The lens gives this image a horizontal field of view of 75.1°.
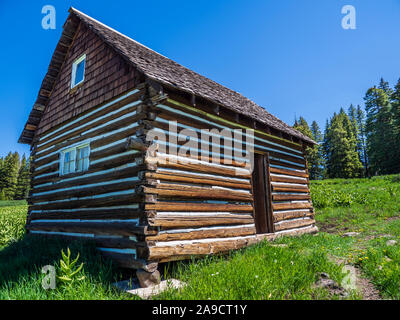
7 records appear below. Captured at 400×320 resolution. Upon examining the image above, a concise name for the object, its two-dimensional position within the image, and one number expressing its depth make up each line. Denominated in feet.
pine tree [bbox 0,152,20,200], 179.22
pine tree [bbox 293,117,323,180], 145.48
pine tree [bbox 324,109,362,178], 129.70
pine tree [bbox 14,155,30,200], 183.62
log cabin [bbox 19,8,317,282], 18.24
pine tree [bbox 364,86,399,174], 115.42
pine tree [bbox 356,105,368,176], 156.25
